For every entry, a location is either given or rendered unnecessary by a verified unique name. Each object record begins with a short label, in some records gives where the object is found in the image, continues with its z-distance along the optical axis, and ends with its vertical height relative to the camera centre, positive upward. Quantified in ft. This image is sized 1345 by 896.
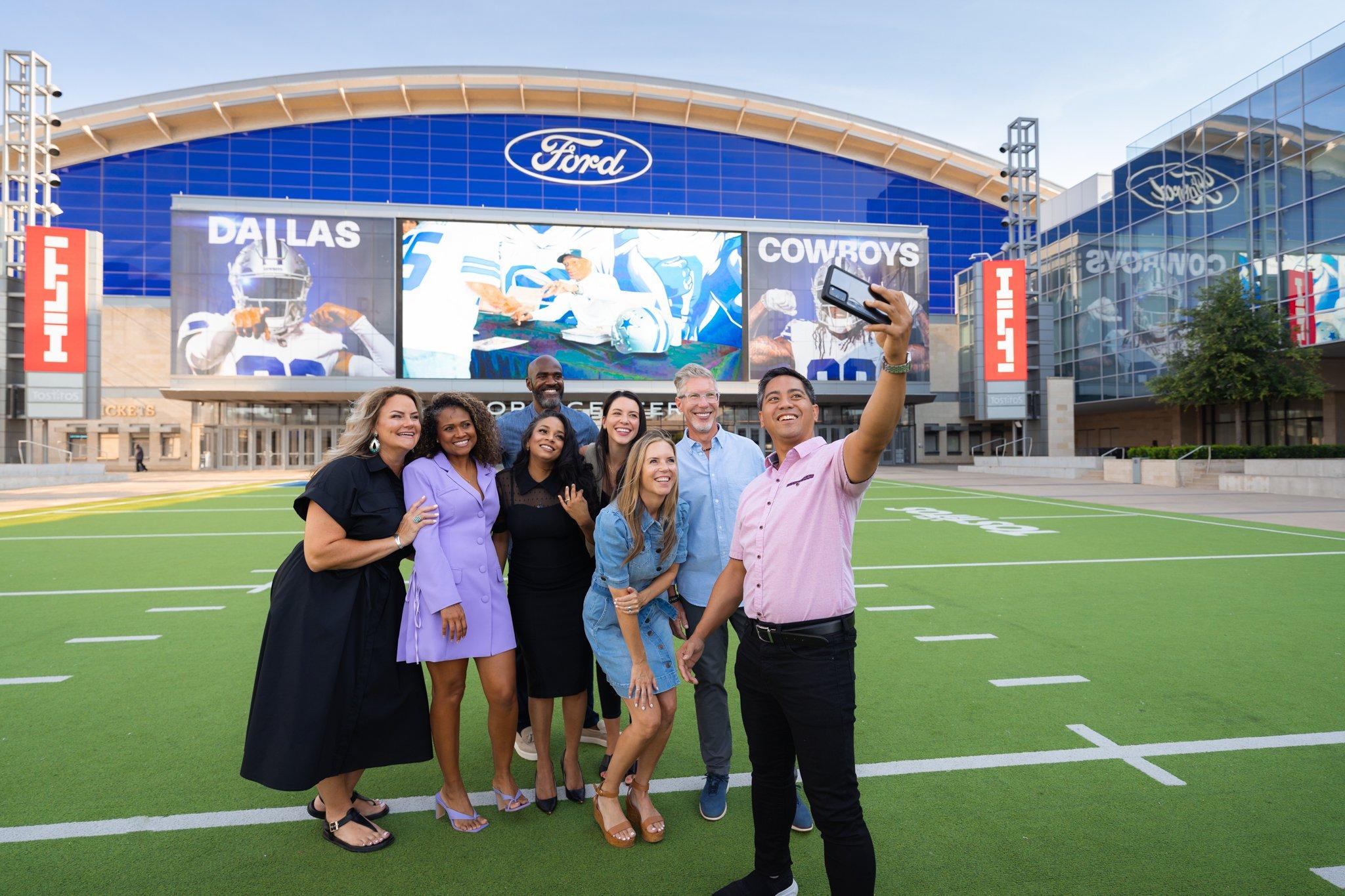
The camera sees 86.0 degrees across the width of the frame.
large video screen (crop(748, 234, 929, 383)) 128.16 +26.17
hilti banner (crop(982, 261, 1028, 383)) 121.80 +22.69
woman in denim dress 9.89 -2.23
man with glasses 10.71 -1.14
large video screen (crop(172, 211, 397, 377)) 114.21 +26.44
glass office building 79.61 +28.73
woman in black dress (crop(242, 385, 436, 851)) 9.53 -2.50
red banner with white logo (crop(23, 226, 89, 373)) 93.50 +20.91
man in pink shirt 7.23 -1.71
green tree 73.92 +10.14
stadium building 116.98 +36.80
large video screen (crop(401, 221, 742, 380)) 120.16 +26.88
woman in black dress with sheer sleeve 10.99 -1.73
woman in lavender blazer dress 10.23 -2.06
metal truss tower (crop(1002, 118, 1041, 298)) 121.29 +46.08
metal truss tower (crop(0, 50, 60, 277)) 94.32 +41.51
